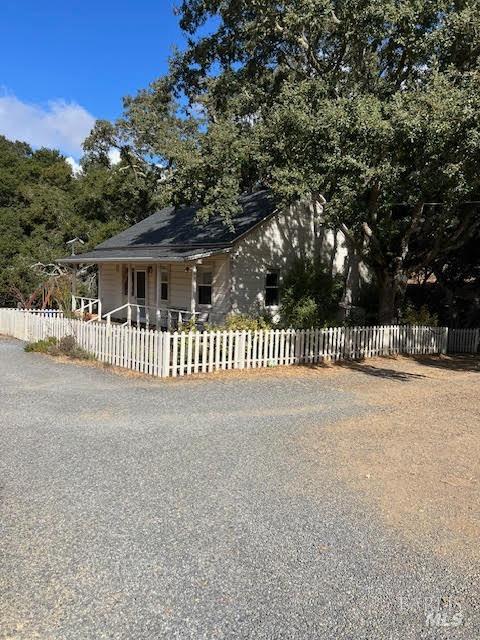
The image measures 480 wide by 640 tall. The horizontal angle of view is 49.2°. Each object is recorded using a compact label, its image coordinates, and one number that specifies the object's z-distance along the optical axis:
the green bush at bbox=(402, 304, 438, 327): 18.89
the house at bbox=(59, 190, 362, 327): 18.30
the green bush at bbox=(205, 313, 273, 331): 13.78
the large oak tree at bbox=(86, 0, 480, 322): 11.18
